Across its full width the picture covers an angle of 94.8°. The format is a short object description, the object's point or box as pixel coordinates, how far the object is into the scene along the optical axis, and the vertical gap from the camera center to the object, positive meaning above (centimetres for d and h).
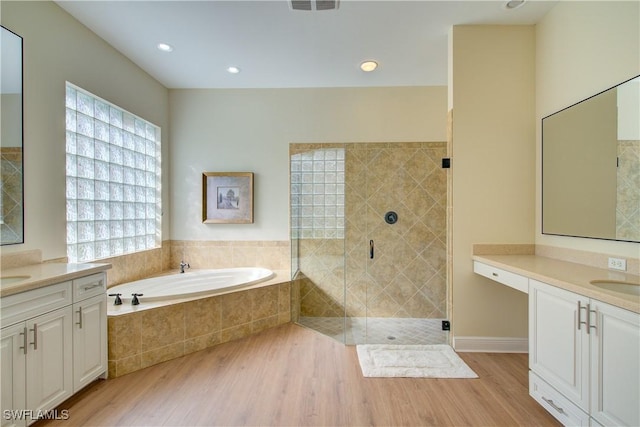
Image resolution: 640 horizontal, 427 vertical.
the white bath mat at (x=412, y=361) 218 -119
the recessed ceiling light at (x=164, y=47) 275 +156
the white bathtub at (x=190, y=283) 260 -75
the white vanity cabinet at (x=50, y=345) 146 -76
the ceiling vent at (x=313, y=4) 212 +153
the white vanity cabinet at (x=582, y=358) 123 -70
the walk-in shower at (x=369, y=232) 329 -22
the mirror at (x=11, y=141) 186 +46
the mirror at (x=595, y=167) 171 +31
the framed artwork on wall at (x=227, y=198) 372 +18
